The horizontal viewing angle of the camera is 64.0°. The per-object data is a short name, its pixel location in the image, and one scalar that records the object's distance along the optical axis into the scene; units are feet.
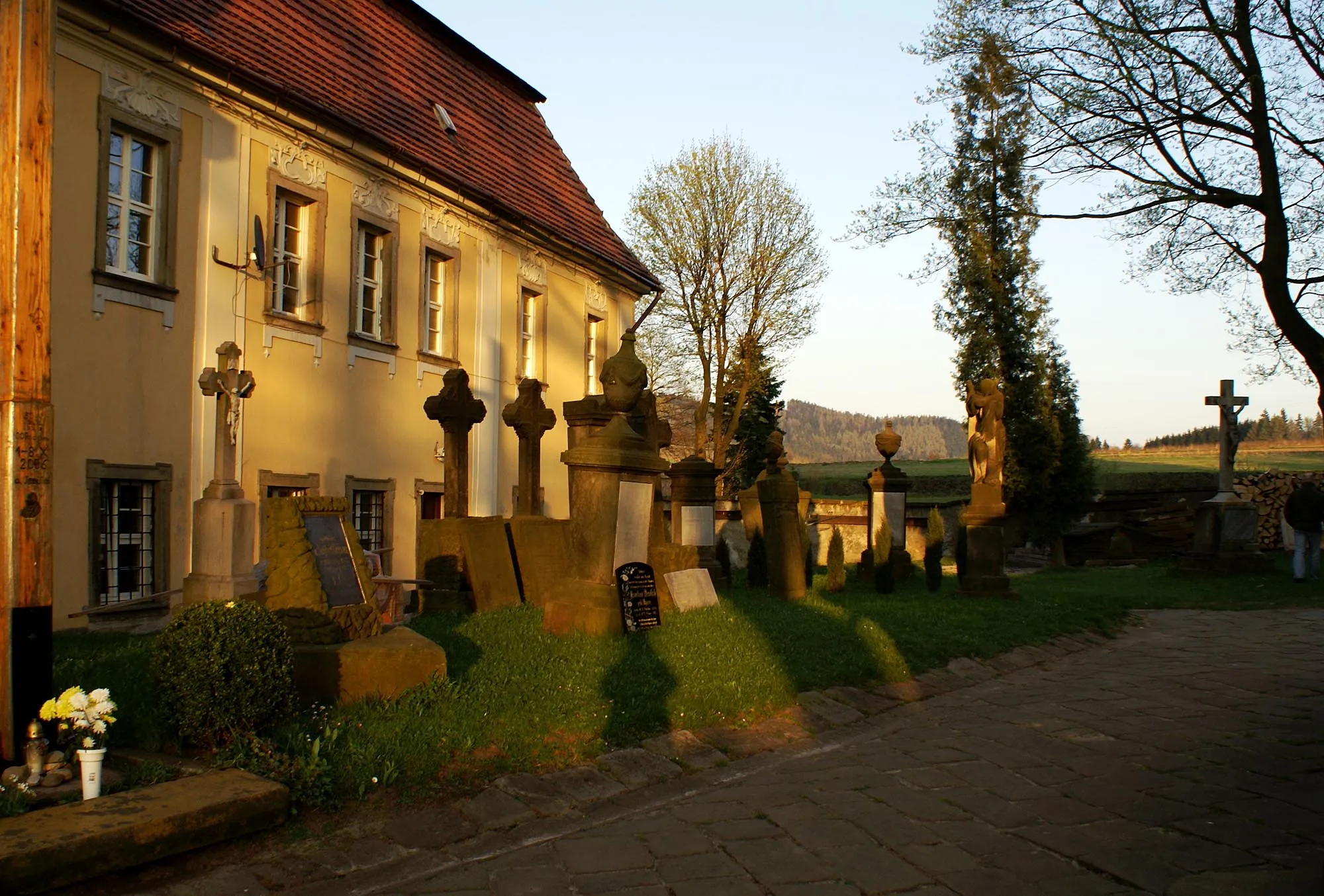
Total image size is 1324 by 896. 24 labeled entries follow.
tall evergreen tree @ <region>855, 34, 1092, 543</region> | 94.22
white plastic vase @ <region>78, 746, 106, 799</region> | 16.29
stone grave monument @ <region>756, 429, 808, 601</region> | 46.93
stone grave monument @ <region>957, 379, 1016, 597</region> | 51.88
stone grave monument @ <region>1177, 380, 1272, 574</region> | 66.74
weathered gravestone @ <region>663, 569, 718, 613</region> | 38.83
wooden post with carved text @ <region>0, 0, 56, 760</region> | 17.69
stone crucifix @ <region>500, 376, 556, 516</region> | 46.93
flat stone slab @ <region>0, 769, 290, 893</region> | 13.70
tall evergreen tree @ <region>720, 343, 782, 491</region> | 131.85
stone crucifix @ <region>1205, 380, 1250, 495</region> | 68.90
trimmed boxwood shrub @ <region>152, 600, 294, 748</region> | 18.99
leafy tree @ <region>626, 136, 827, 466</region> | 122.42
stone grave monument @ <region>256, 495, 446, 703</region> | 22.38
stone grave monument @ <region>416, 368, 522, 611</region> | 41.24
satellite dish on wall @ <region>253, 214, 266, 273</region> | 46.44
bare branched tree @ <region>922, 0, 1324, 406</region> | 53.11
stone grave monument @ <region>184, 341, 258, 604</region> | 32.78
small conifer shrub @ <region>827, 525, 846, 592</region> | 52.49
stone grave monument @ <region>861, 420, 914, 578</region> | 60.59
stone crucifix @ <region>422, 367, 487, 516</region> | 44.55
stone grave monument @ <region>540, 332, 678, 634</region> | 32.48
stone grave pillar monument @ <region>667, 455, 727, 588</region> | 54.24
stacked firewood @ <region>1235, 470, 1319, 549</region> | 99.19
